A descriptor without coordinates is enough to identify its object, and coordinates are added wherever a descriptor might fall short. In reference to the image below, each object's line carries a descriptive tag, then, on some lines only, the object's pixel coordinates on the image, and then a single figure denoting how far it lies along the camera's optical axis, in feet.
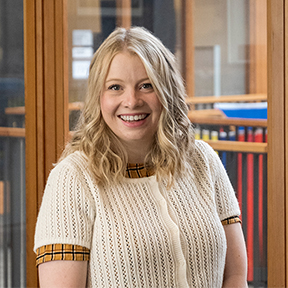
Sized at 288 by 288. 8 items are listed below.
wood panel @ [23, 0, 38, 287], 7.27
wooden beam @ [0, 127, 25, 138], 7.35
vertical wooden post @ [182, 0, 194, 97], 7.08
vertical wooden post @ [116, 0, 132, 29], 7.23
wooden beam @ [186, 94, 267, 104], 6.82
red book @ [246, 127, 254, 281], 6.92
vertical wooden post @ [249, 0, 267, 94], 6.74
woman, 5.64
